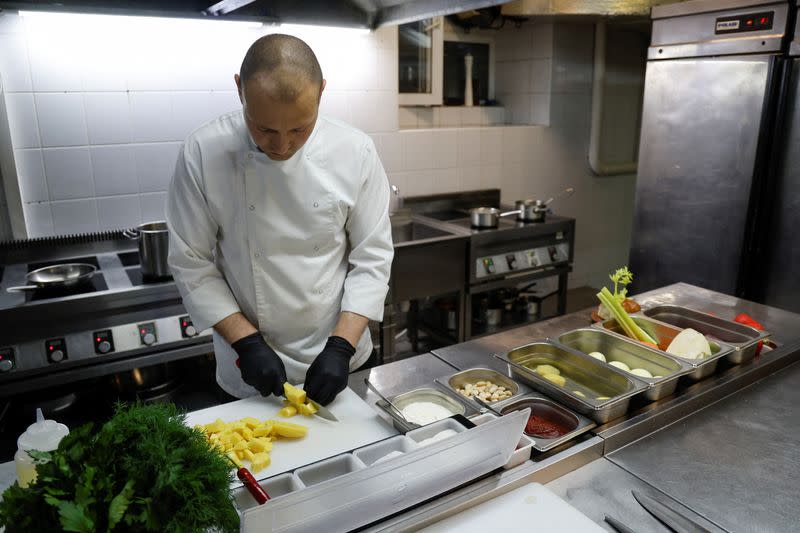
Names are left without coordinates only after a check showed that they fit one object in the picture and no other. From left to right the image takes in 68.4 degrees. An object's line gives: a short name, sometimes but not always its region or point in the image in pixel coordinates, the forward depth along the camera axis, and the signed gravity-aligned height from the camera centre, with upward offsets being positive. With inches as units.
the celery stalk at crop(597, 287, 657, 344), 68.2 -22.0
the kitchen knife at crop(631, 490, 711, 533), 41.6 -27.7
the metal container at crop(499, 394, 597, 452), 51.6 -26.1
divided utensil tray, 34.4 -22.9
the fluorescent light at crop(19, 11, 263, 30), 98.0 +18.4
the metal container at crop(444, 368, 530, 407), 58.5 -25.3
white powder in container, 53.3 -25.8
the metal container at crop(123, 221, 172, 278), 92.9 -19.2
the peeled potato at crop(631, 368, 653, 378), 62.5 -25.9
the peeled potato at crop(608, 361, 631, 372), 62.4 -25.5
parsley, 29.4 -18.1
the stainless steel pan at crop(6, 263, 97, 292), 87.4 -22.5
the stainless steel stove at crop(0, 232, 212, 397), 83.1 -29.3
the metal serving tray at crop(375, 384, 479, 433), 53.4 -25.3
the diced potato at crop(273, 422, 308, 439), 50.6 -25.4
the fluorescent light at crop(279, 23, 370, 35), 118.5 +19.6
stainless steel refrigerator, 112.2 -4.8
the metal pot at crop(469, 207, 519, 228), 130.6 -20.0
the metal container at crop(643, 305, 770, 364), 65.2 -24.7
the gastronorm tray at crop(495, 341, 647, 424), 53.4 -25.0
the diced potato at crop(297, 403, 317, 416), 54.4 -25.5
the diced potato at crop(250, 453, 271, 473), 46.3 -25.8
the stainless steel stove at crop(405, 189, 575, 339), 127.5 -27.4
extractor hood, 90.7 +19.6
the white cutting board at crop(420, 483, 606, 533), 41.6 -27.6
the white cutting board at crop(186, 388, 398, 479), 49.3 -26.5
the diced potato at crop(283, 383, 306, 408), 54.6 -24.3
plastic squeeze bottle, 38.5 -19.9
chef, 62.3 -12.9
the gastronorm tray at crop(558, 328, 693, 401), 57.1 -24.6
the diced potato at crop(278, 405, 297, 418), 54.5 -25.8
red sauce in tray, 52.7 -27.0
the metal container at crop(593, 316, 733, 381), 62.0 -24.1
